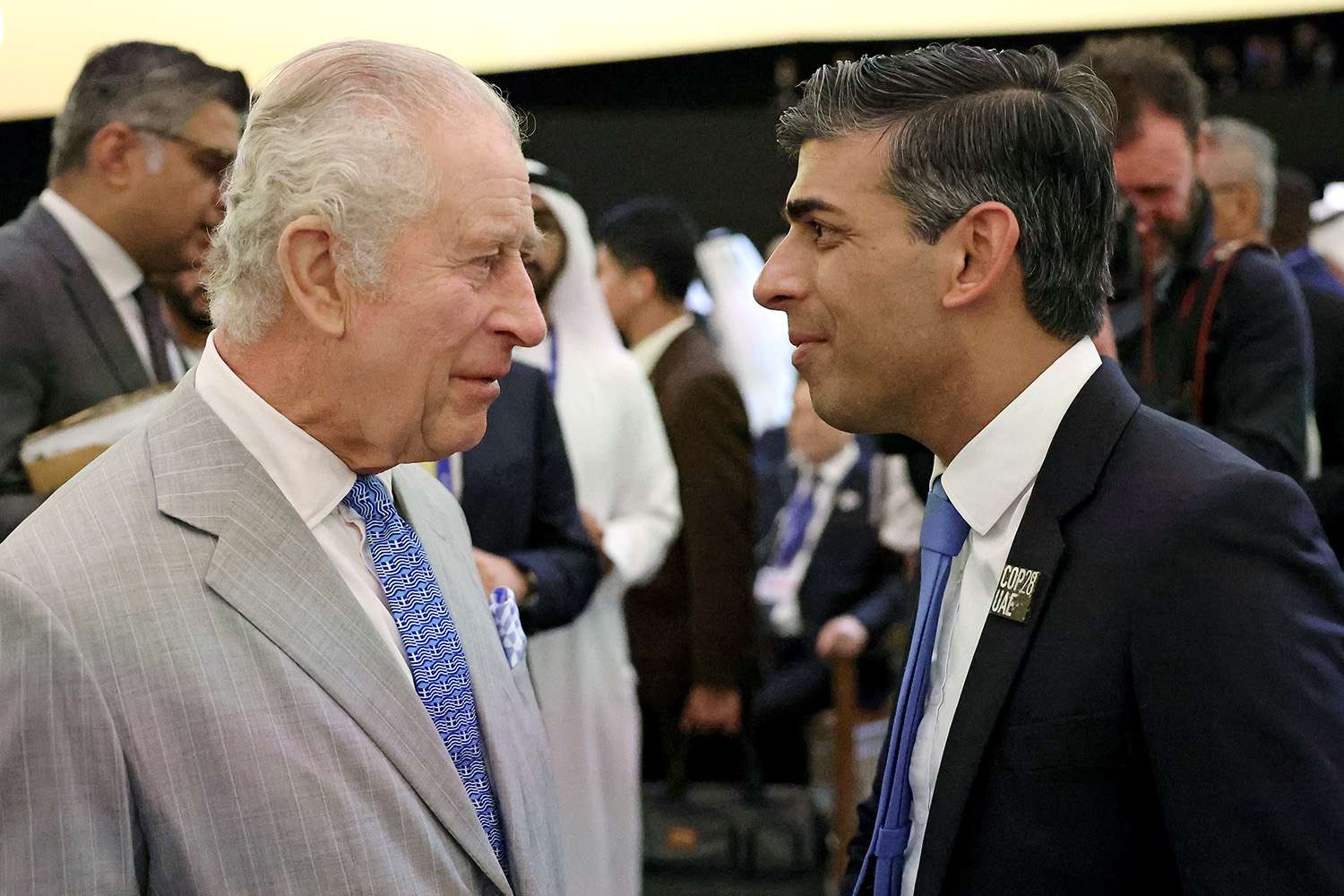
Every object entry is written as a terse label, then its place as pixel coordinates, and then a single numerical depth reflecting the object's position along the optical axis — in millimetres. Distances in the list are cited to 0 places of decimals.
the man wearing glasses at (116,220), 2449
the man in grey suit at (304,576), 1282
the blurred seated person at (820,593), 4707
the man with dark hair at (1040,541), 1378
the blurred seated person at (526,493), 3061
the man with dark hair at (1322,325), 3150
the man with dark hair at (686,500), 4418
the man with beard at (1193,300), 2676
